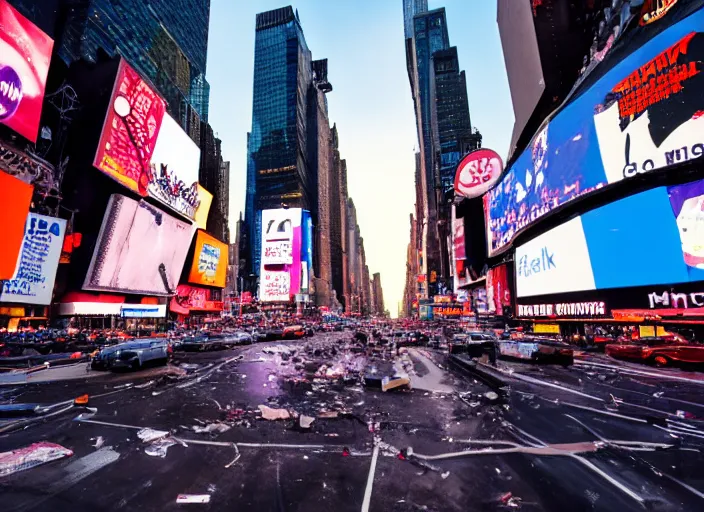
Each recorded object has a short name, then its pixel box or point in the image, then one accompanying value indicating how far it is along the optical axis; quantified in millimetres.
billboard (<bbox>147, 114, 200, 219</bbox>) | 36062
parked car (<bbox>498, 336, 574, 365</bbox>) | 13383
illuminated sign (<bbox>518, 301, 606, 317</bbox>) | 21000
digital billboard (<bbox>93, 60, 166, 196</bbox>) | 28875
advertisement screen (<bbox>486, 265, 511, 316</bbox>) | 38438
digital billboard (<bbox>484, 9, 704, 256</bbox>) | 15789
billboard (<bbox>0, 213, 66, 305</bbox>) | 23406
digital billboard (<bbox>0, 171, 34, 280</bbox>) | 18672
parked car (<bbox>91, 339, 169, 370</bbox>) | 11938
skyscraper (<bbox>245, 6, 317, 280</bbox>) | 147750
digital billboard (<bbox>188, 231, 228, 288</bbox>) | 49656
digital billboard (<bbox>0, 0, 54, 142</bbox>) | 17766
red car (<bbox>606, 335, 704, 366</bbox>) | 11977
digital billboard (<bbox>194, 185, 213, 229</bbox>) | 48681
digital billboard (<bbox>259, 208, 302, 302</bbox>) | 79375
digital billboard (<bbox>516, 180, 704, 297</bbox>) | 15844
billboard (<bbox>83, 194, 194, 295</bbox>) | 30719
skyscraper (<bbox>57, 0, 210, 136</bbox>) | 45562
